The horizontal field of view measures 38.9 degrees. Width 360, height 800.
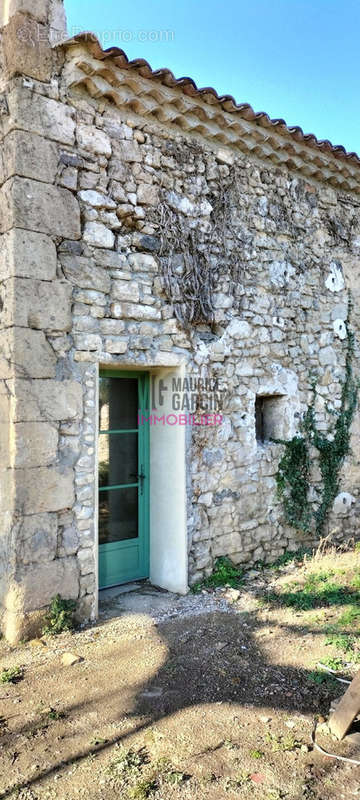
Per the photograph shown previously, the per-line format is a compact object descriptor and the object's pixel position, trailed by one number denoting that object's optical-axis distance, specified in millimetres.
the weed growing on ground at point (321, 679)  2861
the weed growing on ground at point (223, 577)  4344
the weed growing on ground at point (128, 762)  2207
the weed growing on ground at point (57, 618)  3422
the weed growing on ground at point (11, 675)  2959
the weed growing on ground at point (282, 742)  2348
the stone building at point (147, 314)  3434
